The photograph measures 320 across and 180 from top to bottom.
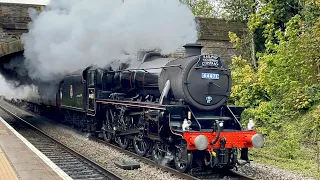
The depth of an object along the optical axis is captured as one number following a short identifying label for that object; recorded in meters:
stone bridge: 17.45
